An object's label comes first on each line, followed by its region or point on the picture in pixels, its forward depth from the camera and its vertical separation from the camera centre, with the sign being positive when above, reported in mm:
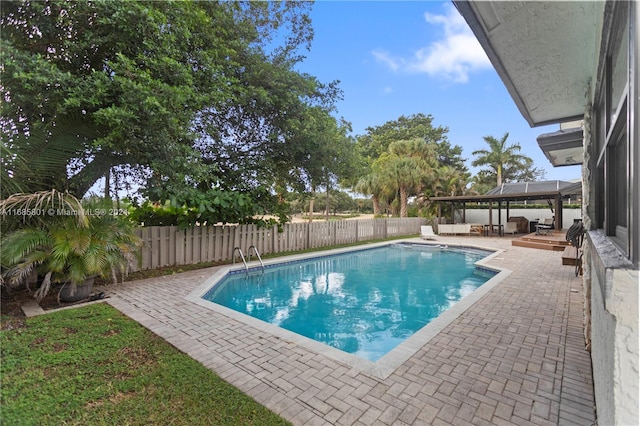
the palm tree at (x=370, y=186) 25172 +2322
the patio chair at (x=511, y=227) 19500 -1054
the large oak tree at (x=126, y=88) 5258 +2643
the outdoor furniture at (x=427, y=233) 17172 -1225
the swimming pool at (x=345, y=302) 3850 -2028
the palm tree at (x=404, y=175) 23719 +3061
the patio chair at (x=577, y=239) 6949 -680
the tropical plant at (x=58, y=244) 4535 -492
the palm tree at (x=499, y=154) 32625 +6446
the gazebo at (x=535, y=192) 15884 +1094
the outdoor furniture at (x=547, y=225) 19075 -892
